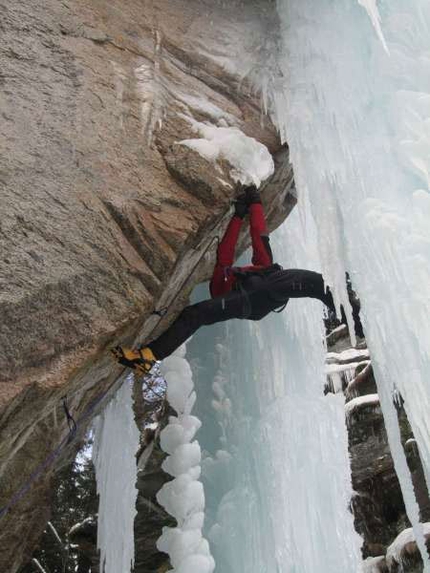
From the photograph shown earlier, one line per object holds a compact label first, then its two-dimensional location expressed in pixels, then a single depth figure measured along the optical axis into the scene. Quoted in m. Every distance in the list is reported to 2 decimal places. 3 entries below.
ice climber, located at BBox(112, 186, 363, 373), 3.93
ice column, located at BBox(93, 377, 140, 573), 4.93
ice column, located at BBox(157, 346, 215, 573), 4.21
